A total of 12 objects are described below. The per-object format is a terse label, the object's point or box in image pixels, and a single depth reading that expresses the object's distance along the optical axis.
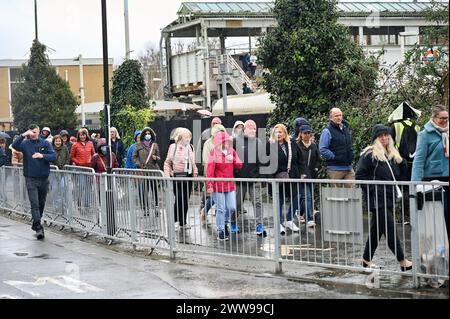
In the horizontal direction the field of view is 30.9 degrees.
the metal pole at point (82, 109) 39.84
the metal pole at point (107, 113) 13.45
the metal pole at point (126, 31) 29.94
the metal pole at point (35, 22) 42.91
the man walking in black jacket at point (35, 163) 14.57
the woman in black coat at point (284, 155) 13.30
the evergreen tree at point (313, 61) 17.09
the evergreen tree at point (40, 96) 43.84
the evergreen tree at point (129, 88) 28.56
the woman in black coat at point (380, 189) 9.16
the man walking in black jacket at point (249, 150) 13.35
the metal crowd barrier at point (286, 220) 8.62
